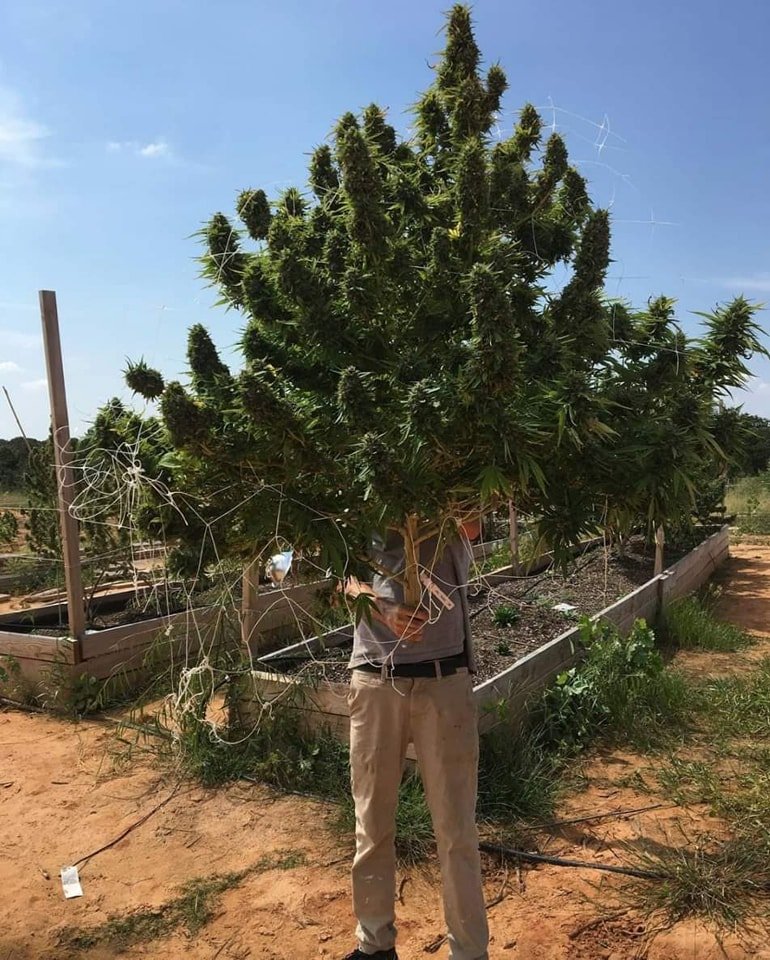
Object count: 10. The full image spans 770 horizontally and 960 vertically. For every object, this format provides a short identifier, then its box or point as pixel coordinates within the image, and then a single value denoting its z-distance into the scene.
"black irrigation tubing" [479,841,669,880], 3.59
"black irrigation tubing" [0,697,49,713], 6.15
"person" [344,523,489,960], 2.84
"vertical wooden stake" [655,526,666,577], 8.86
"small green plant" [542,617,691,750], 5.19
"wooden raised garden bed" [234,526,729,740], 4.84
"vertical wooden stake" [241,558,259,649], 4.90
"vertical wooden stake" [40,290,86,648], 5.81
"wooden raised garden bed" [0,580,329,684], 6.11
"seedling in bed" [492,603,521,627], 7.06
